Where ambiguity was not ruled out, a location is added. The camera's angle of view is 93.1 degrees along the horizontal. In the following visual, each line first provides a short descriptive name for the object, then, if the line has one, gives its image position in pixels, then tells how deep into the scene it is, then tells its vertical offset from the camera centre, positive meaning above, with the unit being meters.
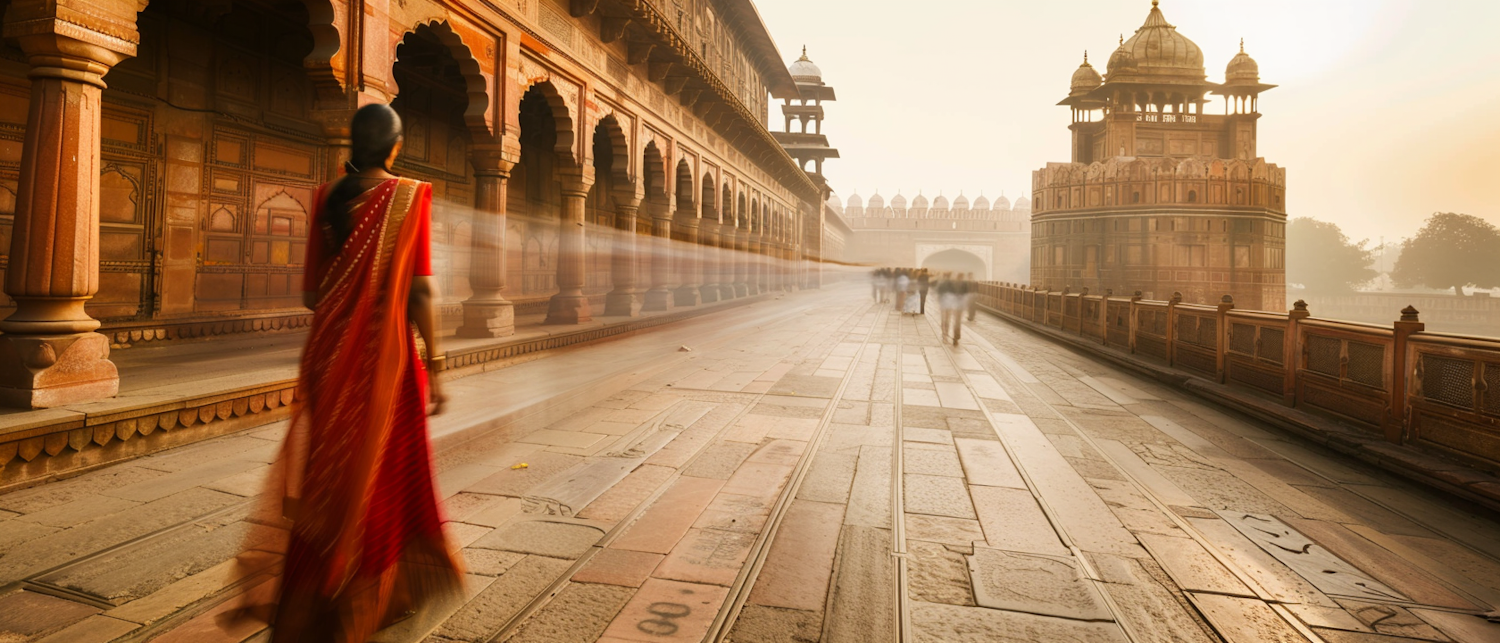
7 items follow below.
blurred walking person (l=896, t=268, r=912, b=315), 21.92 +0.86
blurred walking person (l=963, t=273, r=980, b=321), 13.79 +0.52
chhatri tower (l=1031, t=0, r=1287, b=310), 37.88 +6.32
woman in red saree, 2.01 -0.34
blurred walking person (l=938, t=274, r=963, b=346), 12.80 +0.31
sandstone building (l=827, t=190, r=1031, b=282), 70.38 +7.99
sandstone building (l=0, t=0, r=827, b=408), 4.26 +1.79
